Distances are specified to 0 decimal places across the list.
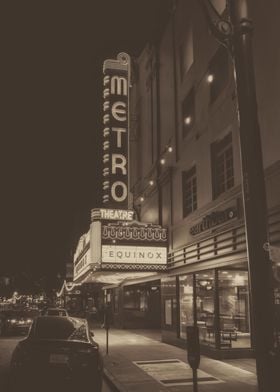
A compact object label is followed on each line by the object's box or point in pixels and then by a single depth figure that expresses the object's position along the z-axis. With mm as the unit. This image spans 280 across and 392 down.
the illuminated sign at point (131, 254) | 19953
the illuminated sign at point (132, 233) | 19984
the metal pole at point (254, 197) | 5496
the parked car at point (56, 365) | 9016
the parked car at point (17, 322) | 24719
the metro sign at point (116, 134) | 23000
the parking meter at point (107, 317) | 17881
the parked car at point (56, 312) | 25906
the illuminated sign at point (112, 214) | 20473
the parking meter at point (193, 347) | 8289
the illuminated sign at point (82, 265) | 21411
